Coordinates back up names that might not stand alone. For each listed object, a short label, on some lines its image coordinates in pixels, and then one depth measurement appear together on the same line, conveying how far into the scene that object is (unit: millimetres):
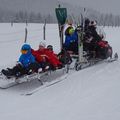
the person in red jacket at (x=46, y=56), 11792
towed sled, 10750
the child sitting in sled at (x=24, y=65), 10781
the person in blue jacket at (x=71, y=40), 14399
